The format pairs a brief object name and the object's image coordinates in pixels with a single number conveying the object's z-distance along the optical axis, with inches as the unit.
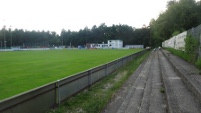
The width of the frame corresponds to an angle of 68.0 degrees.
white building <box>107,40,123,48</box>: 3495.2
